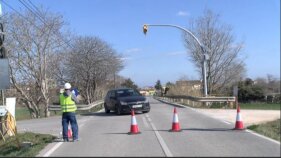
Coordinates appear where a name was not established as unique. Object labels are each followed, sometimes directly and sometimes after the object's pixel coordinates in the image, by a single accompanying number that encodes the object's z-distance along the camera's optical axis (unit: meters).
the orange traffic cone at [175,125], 14.98
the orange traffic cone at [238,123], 14.78
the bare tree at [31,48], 36.19
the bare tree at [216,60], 46.41
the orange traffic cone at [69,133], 13.58
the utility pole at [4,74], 16.00
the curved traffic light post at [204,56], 31.96
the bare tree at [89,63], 56.81
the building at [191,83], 50.05
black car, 24.69
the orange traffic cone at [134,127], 14.64
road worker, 13.27
